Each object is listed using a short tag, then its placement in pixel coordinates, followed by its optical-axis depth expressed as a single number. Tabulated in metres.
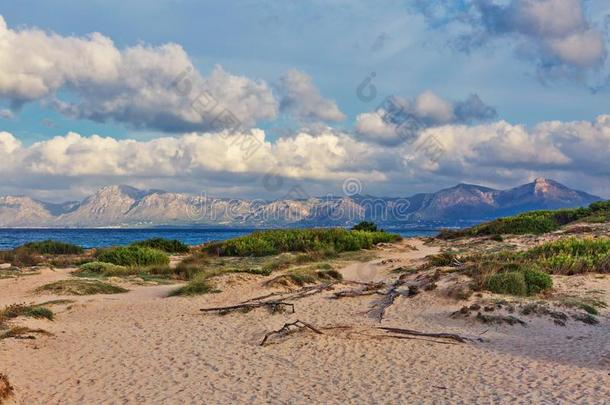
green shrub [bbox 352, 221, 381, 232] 40.28
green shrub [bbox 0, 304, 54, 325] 13.74
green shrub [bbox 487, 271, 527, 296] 15.61
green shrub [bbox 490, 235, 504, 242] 33.21
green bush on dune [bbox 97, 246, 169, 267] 26.69
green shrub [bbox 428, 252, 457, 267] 20.94
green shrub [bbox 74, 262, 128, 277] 22.86
